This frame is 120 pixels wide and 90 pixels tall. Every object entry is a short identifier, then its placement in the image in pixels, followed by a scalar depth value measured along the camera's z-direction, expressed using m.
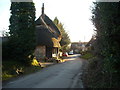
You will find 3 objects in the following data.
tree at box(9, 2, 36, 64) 16.30
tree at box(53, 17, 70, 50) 50.09
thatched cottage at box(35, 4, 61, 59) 30.66
